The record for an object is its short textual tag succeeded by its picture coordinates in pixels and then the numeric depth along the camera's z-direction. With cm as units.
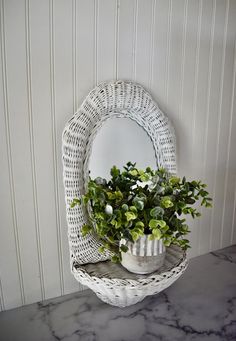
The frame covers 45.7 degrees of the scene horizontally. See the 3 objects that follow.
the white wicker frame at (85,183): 78
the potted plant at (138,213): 74
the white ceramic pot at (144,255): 77
